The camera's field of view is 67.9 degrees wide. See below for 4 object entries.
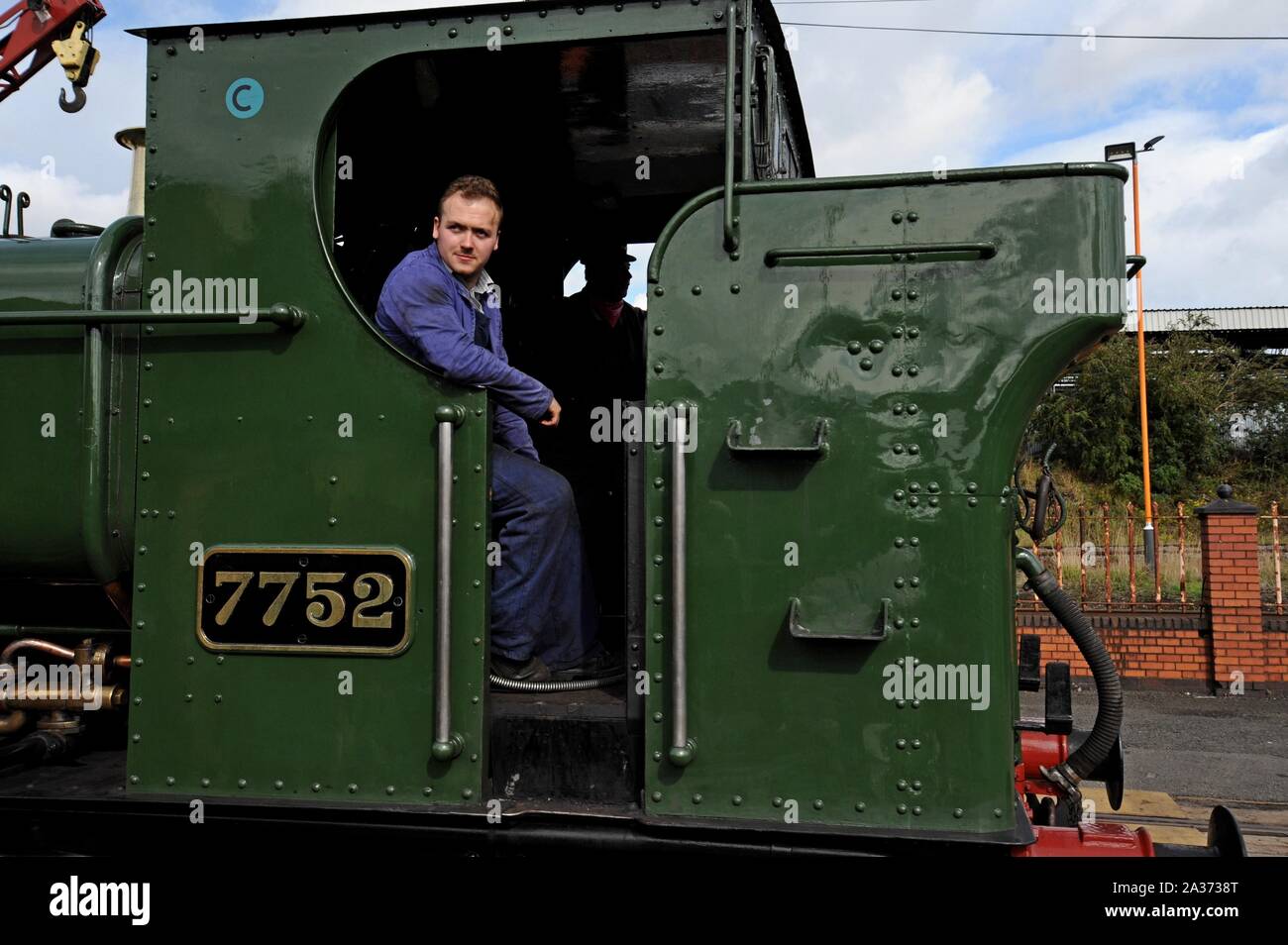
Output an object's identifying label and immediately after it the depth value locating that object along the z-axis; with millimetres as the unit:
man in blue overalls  2426
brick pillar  8867
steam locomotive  2125
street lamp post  8891
